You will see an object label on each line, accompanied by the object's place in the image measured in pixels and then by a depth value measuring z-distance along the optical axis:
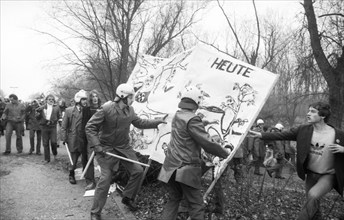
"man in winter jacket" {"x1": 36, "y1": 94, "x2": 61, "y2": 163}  9.31
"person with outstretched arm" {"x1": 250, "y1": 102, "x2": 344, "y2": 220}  4.04
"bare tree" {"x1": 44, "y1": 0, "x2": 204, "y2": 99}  13.03
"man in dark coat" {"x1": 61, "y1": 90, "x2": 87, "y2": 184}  6.99
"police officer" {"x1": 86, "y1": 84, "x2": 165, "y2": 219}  4.80
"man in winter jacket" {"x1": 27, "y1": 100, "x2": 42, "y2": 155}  10.50
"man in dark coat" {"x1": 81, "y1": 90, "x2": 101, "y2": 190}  6.67
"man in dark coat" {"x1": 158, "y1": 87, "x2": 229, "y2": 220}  3.72
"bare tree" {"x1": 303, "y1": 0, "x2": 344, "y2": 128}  11.42
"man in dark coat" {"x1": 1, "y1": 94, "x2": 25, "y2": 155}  10.57
